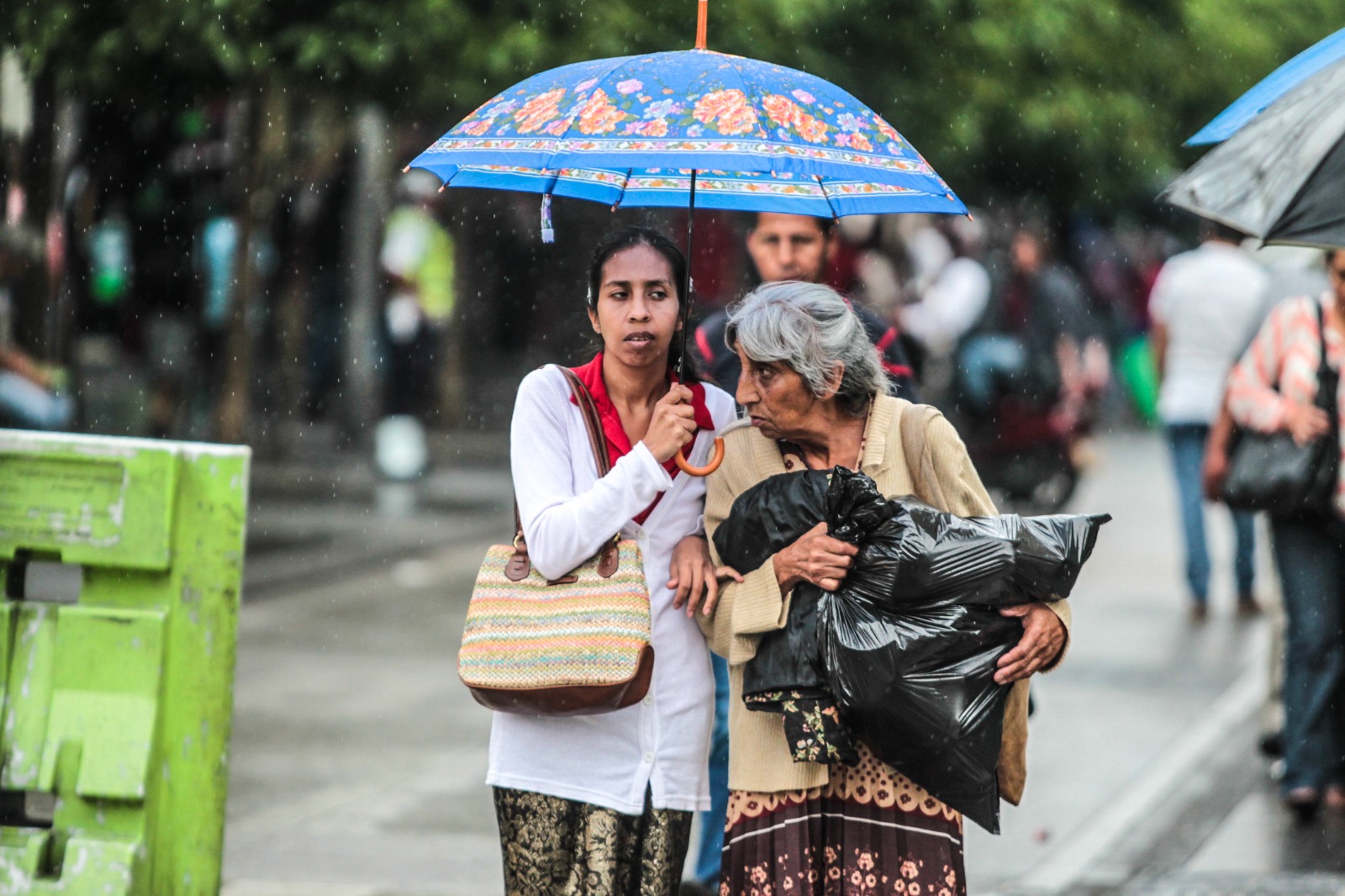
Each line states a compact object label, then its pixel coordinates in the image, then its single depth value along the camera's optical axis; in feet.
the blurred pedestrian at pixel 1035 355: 94.38
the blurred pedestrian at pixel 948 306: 106.52
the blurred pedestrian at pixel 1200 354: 69.46
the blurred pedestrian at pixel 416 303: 127.75
